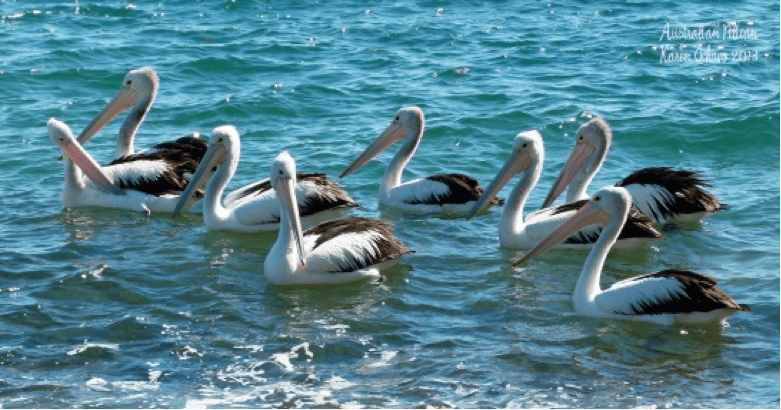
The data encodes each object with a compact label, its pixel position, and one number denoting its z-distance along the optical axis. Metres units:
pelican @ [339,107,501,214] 17.27
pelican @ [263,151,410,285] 14.01
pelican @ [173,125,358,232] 16.12
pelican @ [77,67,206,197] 17.36
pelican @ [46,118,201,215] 17.20
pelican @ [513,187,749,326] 12.44
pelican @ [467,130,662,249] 15.12
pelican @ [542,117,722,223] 16.08
